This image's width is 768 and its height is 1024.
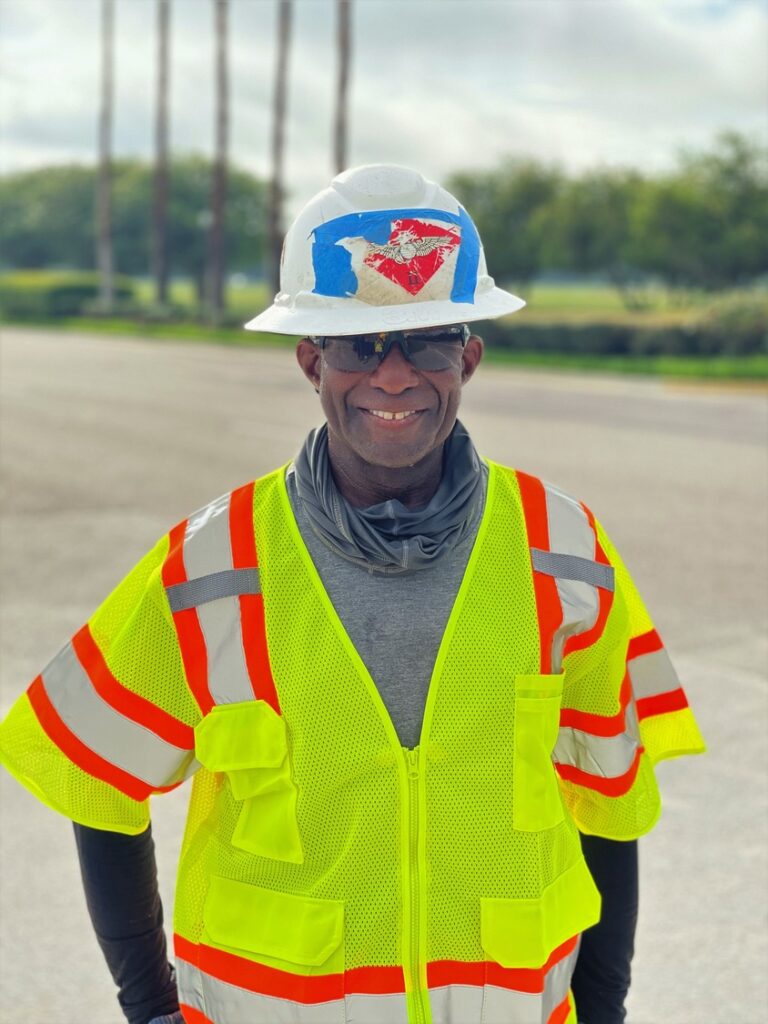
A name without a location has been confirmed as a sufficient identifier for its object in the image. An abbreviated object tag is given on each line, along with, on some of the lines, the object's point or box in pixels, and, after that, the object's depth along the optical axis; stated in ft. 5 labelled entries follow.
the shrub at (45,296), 149.48
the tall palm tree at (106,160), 151.23
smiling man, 5.84
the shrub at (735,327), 75.56
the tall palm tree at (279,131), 119.03
